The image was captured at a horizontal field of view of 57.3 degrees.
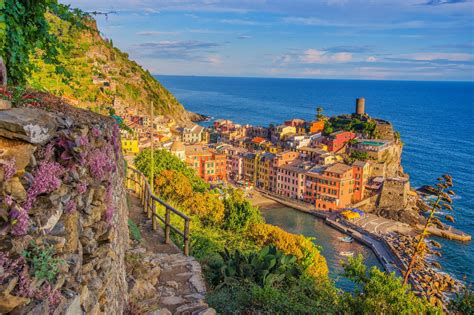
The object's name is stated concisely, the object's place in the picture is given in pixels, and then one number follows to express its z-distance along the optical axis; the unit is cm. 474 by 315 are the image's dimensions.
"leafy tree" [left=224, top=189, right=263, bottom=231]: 2122
